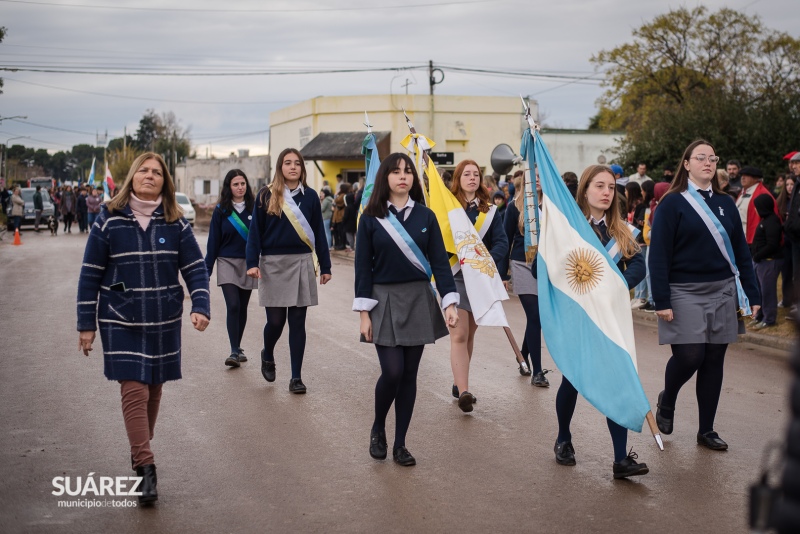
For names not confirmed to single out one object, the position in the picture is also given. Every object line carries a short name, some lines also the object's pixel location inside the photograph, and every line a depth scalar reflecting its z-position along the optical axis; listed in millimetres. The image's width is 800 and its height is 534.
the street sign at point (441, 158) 37459
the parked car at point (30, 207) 43109
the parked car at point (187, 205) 44750
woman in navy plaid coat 5730
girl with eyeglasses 6824
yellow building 45875
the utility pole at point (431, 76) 43000
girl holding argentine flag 6496
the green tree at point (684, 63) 45938
